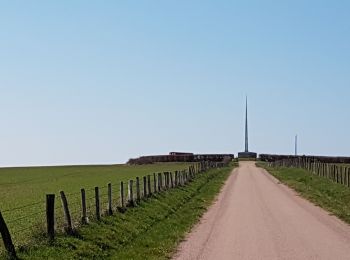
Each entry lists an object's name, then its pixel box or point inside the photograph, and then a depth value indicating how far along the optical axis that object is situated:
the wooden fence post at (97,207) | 22.27
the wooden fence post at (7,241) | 14.55
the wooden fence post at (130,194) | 28.19
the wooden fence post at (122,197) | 26.55
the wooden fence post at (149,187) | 33.24
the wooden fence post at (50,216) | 17.48
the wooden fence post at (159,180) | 38.38
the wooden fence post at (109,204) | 24.34
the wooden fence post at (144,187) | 31.94
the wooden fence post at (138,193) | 29.98
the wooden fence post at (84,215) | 20.86
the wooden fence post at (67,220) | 18.97
